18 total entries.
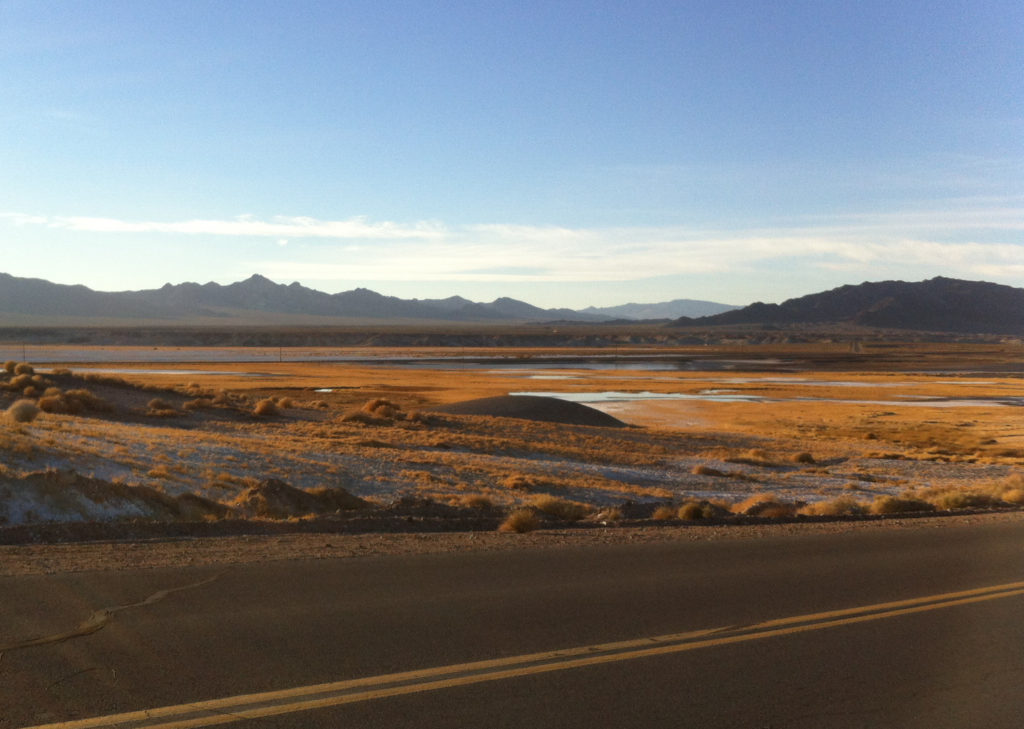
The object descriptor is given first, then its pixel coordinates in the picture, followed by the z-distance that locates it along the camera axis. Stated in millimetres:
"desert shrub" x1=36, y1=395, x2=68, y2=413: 31469
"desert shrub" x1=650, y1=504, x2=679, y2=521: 16516
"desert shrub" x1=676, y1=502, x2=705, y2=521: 16984
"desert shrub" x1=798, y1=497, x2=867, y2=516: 18670
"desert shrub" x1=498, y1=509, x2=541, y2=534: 14250
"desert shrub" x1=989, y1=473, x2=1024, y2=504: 20531
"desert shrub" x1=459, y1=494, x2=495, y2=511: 19508
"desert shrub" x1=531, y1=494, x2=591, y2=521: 17938
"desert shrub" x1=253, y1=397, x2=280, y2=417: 37344
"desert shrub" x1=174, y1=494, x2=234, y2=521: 16838
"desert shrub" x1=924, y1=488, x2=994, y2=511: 19734
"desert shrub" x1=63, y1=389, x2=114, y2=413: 32750
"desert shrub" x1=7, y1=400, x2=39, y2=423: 24562
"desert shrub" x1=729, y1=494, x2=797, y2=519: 17705
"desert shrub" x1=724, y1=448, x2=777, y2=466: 33100
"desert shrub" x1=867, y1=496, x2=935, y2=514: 18562
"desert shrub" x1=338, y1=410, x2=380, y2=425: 38656
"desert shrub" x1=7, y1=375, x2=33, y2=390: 35409
